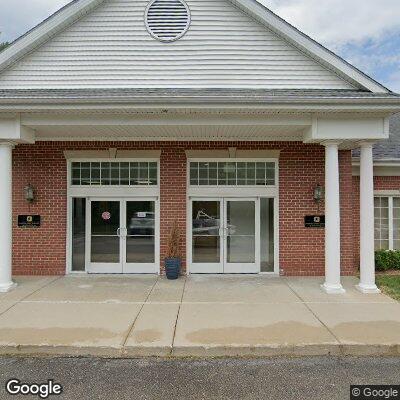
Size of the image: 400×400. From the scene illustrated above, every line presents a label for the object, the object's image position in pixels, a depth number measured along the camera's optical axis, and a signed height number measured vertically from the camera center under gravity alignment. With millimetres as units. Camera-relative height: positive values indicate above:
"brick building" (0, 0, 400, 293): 8477 +1480
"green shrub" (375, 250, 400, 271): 10711 -1383
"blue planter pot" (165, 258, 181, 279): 9711 -1439
